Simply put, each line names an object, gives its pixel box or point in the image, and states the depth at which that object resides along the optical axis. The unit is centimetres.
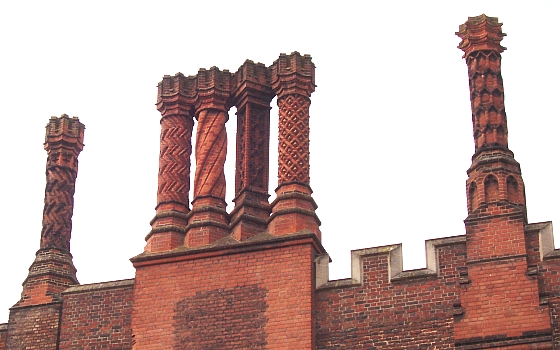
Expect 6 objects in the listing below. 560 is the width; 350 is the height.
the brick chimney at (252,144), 2019
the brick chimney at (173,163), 2022
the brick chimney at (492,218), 1767
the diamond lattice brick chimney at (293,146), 1956
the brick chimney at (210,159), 2006
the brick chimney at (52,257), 2050
